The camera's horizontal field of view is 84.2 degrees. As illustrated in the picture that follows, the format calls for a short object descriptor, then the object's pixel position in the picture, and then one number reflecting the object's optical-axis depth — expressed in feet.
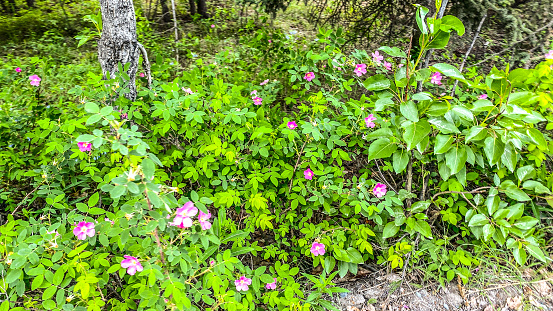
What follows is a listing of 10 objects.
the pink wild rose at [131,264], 4.01
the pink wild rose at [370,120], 6.15
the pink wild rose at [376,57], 7.19
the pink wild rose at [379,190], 5.74
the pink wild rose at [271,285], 5.22
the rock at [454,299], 6.08
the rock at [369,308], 6.04
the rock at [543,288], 6.29
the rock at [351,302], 6.05
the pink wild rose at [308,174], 6.01
